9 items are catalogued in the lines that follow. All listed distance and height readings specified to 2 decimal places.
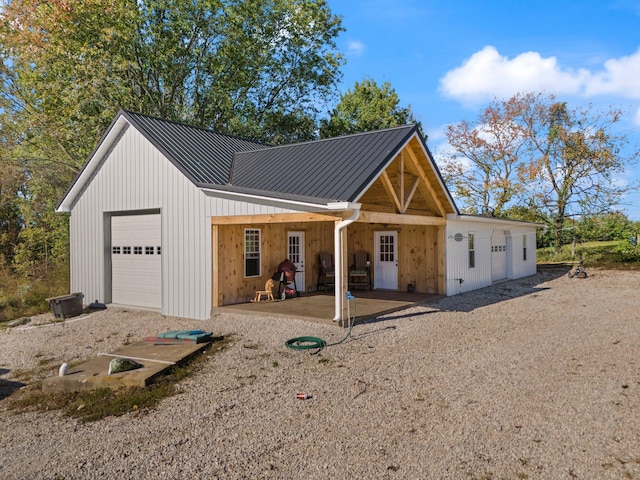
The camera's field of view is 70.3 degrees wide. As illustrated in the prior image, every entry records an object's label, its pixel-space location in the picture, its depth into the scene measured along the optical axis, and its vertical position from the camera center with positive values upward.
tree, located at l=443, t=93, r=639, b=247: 26.77 +5.16
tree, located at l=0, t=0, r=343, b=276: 18.48 +7.99
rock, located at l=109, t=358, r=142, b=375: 6.25 -1.70
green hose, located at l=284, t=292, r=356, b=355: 7.48 -1.71
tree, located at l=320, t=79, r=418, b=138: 30.33 +9.57
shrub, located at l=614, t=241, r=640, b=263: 22.31 -0.64
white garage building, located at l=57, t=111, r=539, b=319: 9.98 +0.69
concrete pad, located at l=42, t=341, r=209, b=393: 6.00 -1.77
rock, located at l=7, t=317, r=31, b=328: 11.16 -1.93
